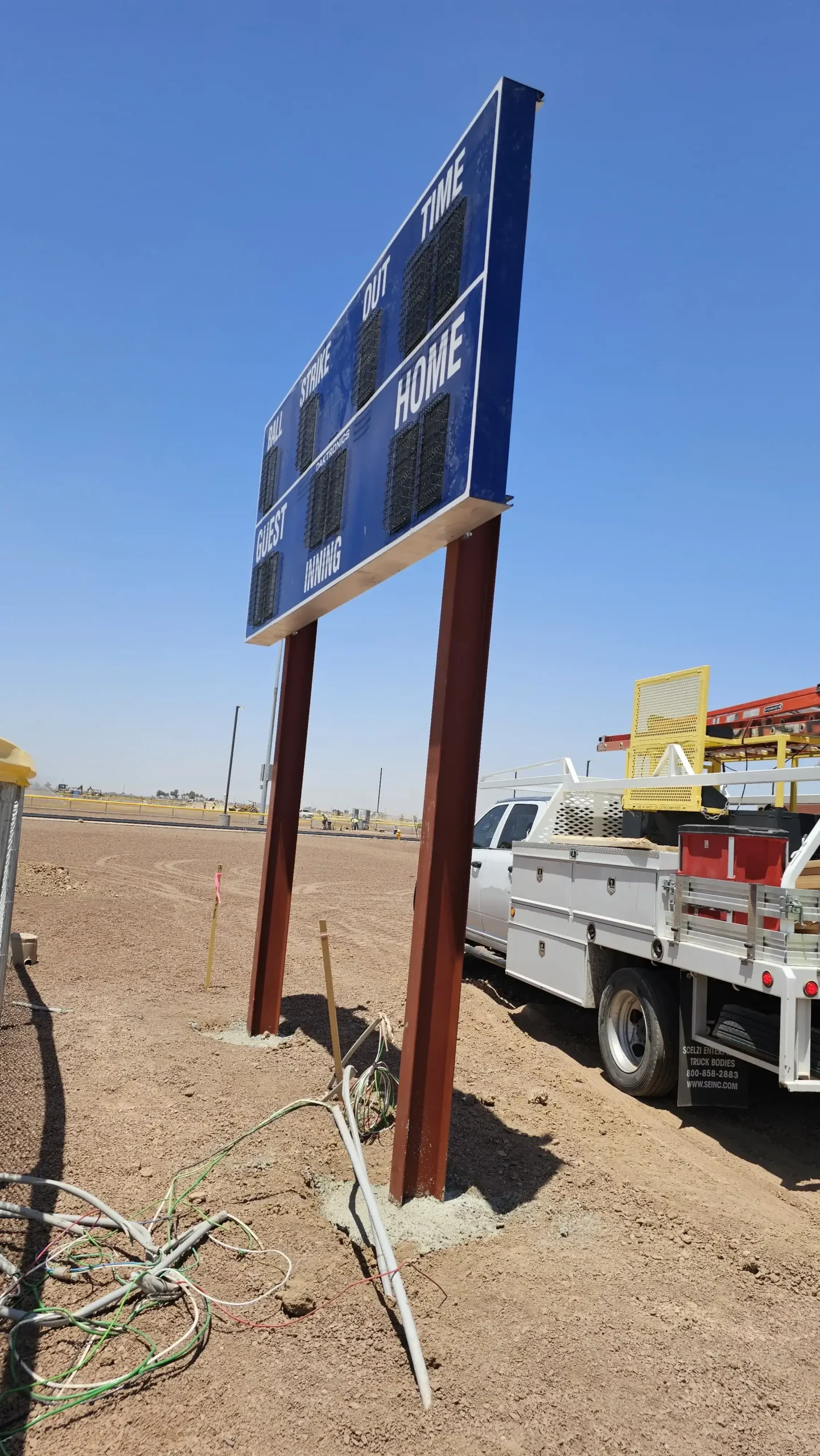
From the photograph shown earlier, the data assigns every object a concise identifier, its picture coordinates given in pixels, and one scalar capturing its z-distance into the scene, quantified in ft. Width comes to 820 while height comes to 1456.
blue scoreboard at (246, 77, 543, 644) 13.78
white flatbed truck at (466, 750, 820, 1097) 16.33
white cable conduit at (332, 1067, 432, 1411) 10.12
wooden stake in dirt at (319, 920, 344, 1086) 16.51
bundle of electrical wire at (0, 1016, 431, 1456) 10.06
